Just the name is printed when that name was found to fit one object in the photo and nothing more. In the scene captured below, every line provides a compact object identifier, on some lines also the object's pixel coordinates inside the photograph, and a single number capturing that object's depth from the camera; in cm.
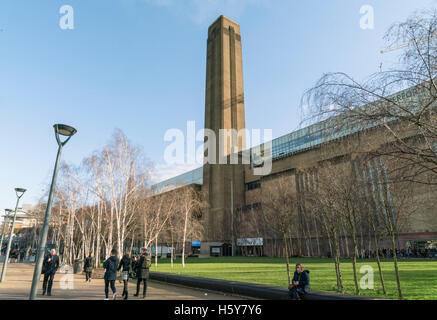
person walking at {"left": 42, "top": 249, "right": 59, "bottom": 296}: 1055
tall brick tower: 7256
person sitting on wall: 832
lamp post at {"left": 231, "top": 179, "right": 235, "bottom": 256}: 6316
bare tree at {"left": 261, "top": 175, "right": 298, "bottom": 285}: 1472
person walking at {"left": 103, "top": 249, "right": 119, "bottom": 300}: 917
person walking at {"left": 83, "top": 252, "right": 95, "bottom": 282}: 1581
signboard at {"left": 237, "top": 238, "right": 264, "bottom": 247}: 5650
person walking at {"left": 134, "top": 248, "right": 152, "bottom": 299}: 1006
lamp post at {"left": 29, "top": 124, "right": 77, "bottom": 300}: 783
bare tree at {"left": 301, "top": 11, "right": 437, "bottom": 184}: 488
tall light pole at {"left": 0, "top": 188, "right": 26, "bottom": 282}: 1577
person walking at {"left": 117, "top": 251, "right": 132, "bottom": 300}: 1049
